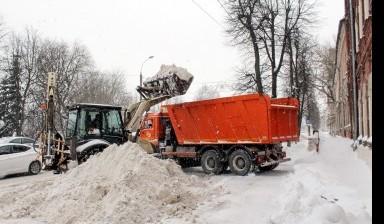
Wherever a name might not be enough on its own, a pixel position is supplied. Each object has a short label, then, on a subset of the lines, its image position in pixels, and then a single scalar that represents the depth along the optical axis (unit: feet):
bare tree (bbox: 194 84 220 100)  283.69
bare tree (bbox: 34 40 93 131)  159.12
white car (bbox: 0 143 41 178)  56.70
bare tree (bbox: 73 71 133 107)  174.73
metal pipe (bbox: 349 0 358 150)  64.89
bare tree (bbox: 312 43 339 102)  198.70
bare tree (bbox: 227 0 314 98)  88.07
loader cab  46.16
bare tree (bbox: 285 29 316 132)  95.96
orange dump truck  43.93
